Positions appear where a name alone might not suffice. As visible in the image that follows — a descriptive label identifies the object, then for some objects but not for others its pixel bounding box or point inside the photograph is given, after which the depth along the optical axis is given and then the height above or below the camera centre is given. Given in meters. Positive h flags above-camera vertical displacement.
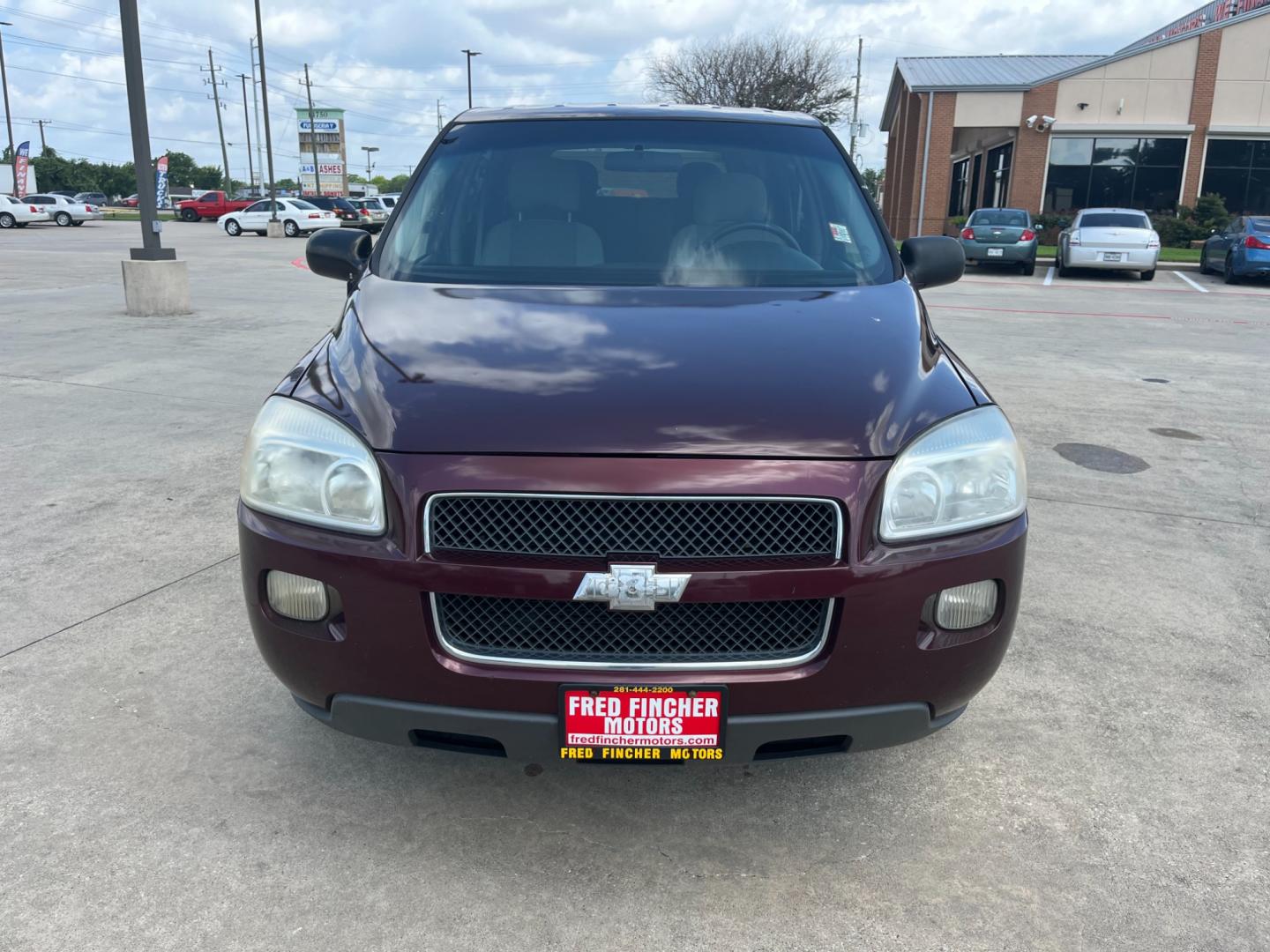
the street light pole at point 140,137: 11.37 +0.71
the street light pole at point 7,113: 58.09 +4.70
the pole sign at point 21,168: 49.69 +1.46
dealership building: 31.14 +2.78
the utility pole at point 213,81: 82.51 +9.33
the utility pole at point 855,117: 43.91 +4.75
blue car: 19.83 -0.68
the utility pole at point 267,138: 36.50 +2.29
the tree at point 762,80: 49.53 +5.98
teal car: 21.81 -0.65
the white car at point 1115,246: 20.95 -0.66
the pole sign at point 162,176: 43.59 +1.02
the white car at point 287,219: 37.75 -0.59
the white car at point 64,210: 41.77 -0.38
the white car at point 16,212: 40.28 -0.49
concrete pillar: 11.83 -0.97
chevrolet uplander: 2.21 -0.71
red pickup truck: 49.78 -0.25
